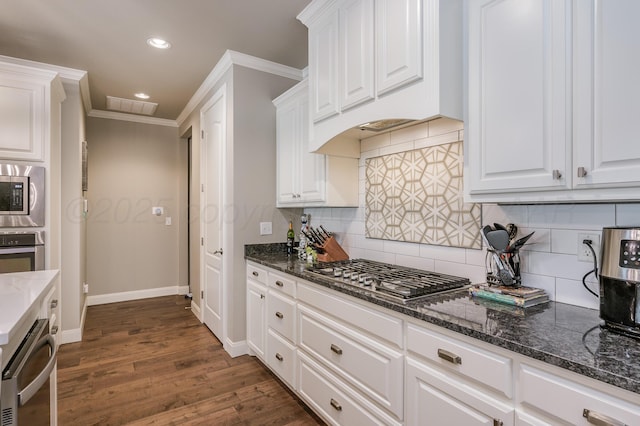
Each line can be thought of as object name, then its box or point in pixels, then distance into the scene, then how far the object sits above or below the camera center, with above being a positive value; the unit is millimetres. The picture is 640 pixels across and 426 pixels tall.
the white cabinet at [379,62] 1563 +798
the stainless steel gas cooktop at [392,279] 1590 -354
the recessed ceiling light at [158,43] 2746 +1391
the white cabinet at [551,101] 1103 +416
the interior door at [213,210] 3287 +29
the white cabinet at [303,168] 2598 +365
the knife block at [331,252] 2617 -300
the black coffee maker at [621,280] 1069 -212
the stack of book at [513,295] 1451 -357
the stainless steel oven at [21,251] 2758 -322
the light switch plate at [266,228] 3166 -141
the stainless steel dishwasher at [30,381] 1005 -553
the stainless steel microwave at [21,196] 2744 +135
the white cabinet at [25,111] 2764 +836
